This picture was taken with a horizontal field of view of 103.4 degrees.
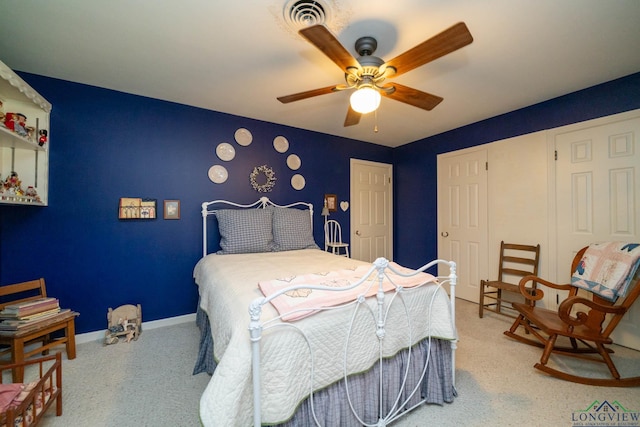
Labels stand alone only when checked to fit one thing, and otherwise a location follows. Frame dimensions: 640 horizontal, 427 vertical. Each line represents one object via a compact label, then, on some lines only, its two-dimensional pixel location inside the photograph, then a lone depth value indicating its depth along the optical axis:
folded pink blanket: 1.14
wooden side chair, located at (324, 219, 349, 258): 3.71
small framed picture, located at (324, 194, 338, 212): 3.82
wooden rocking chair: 1.75
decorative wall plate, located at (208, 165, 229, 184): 2.98
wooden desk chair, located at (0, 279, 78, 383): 1.74
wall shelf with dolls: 1.88
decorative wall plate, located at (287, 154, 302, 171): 3.48
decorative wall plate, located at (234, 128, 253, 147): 3.12
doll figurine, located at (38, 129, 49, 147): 2.15
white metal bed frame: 0.95
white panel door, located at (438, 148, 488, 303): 3.34
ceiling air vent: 1.43
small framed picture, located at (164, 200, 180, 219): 2.74
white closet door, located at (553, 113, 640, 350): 2.24
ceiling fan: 1.28
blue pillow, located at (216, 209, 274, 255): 2.69
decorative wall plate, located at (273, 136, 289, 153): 3.38
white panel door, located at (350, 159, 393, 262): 4.10
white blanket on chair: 1.87
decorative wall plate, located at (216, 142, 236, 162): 3.01
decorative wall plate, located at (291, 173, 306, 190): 3.52
